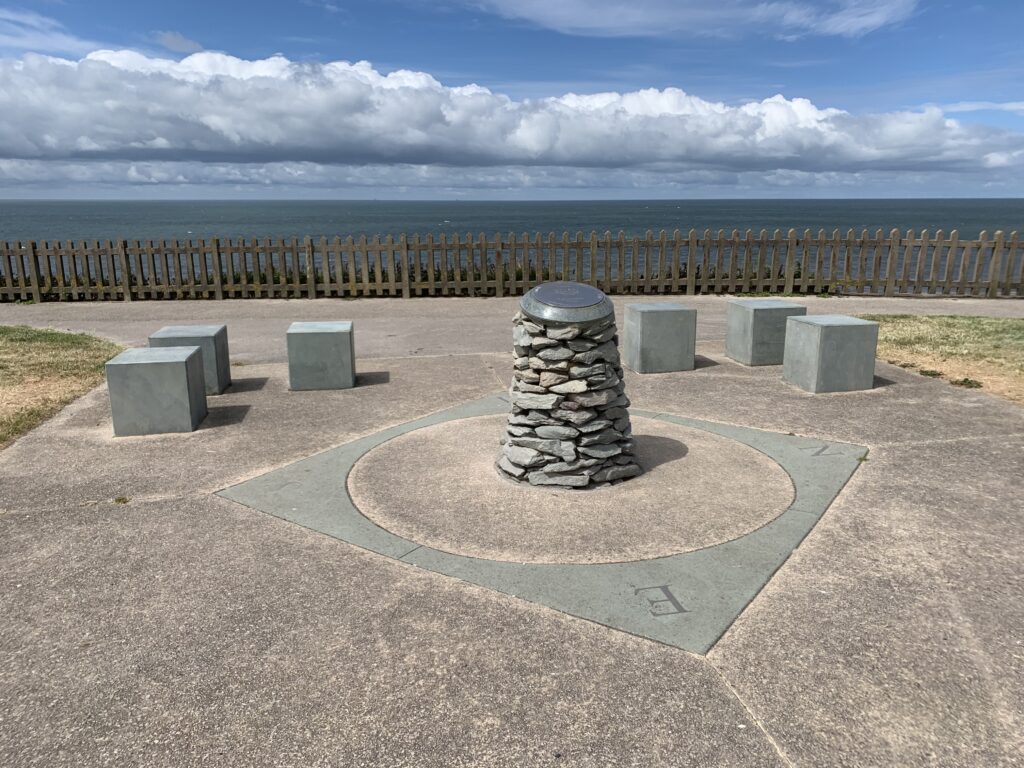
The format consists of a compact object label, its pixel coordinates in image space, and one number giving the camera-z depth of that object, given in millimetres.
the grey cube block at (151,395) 7258
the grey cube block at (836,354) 8609
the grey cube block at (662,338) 9797
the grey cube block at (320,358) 8945
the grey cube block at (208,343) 8766
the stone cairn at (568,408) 5762
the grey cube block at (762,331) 10117
